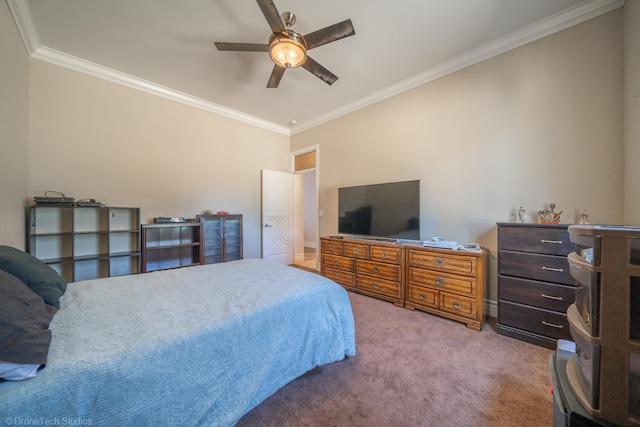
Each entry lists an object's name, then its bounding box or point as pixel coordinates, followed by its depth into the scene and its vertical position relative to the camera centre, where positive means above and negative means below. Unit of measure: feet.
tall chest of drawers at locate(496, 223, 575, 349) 6.12 -2.03
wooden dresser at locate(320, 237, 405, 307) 9.15 -2.50
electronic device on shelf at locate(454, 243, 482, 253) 7.59 -1.28
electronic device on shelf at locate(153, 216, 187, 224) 10.72 -0.47
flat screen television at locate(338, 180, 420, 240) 9.35 +0.03
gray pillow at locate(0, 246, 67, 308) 4.00 -1.20
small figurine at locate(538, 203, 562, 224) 6.93 -0.14
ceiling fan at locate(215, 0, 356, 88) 5.76 +4.77
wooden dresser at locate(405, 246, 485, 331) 7.36 -2.56
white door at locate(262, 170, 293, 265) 15.21 -0.39
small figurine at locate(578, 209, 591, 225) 6.45 -0.19
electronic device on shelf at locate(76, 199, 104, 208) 8.70 +0.27
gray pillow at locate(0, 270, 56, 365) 2.43 -1.42
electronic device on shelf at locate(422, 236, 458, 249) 8.16 -1.20
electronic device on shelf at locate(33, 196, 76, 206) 8.07 +0.32
